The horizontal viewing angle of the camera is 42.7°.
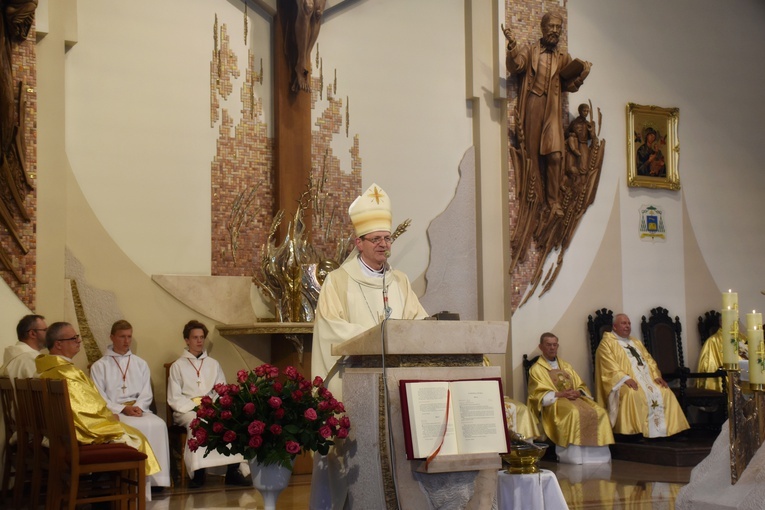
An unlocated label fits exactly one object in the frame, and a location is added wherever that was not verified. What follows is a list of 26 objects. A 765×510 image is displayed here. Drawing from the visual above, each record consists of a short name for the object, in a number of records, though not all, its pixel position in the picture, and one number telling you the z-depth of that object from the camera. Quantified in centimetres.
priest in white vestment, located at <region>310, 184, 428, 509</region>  491
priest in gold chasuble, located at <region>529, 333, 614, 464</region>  942
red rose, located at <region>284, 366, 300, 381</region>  450
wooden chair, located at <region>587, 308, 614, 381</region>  1050
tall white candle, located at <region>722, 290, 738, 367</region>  399
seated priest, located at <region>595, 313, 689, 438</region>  980
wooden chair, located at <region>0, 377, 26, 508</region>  678
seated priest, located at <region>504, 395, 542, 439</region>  935
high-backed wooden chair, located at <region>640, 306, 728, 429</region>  1023
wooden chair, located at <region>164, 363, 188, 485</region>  812
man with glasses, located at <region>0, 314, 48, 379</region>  734
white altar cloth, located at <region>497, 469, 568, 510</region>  485
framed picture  1093
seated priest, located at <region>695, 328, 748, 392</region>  1077
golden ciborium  488
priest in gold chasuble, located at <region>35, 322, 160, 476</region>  631
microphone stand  412
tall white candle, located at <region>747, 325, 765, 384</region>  397
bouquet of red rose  430
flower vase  442
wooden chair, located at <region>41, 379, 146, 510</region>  583
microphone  441
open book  407
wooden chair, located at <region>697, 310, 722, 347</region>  1103
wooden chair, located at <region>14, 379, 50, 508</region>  641
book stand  414
